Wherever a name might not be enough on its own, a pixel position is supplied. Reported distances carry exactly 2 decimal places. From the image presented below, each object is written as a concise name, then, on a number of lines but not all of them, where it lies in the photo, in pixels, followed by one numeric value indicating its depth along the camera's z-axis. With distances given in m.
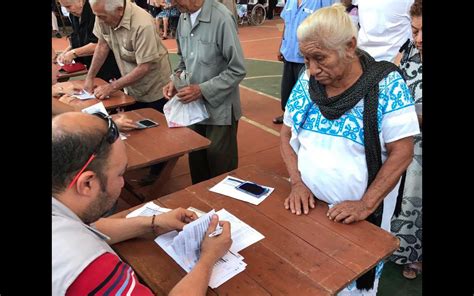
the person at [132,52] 3.10
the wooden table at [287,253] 1.33
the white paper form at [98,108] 2.48
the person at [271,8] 15.53
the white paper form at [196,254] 1.40
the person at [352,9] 3.54
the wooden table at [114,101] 3.24
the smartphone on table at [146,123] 2.79
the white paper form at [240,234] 1.53
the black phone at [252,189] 1.87
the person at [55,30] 10.89
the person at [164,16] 10.86
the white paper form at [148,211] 1.76
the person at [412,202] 2.28
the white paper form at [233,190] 1.84
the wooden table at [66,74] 4.23
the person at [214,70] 2.65
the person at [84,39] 3.93
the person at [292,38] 3.90
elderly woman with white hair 1.63
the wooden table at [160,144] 2.33
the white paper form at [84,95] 3.40
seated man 1.00
